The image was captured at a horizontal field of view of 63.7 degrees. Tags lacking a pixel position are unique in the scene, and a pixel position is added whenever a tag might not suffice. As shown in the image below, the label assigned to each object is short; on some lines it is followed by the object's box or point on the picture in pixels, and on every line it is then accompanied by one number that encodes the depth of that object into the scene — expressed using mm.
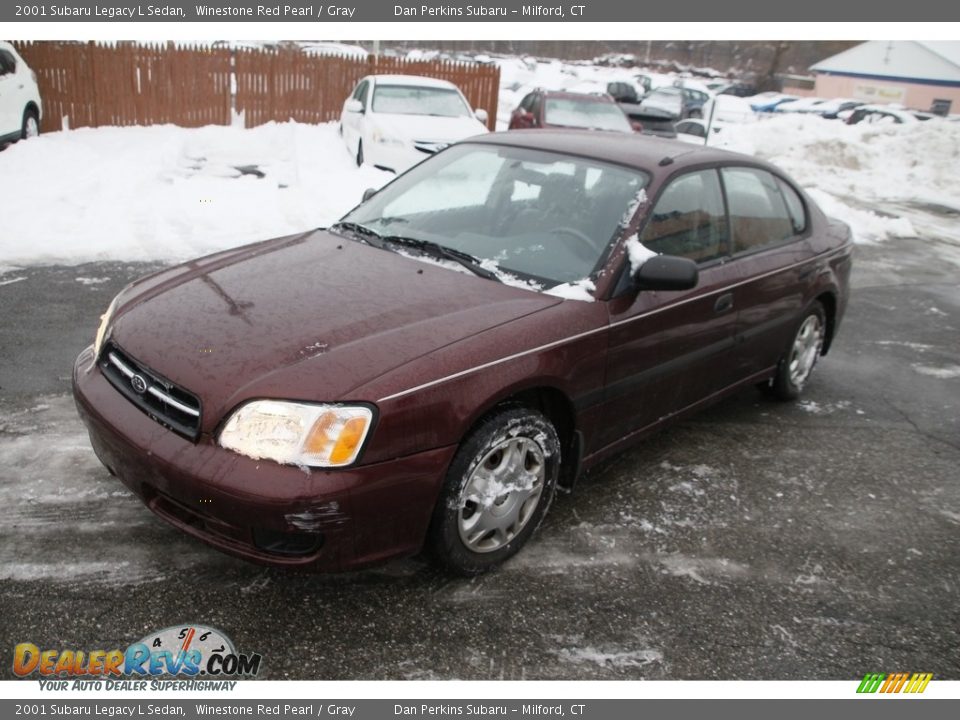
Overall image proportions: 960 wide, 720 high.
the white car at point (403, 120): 10312
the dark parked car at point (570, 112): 12945
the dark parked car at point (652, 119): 16500
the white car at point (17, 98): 10523
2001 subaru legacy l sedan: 2473
